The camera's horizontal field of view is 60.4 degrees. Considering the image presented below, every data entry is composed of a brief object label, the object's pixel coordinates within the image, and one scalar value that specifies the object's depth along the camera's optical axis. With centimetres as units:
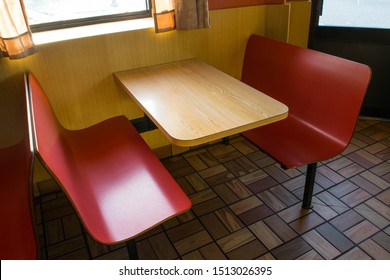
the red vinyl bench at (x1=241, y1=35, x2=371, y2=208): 162
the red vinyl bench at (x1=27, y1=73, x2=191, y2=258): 120
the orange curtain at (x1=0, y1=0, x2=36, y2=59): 156
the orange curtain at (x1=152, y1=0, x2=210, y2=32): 192
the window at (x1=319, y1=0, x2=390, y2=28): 248
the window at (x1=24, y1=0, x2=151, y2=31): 189
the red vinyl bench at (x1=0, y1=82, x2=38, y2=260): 112
